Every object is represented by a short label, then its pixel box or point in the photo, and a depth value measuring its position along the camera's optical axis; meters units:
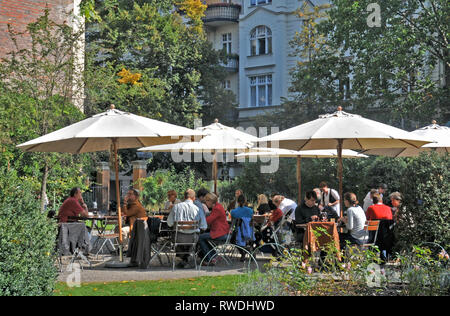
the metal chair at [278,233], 12.59
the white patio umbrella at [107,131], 11.32
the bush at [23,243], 7.32
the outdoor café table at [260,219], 13.72
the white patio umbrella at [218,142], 14.96
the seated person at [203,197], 14.10
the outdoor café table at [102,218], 13.09
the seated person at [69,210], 13.45
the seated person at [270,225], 12.90
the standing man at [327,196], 16.00
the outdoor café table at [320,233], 11.04
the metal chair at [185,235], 12.06
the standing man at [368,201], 16.03
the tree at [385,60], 26.59
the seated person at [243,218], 12.55
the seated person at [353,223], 11.48
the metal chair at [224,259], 12.21
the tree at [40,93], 17.34
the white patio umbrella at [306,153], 16.48
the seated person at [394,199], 13.16
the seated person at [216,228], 12.53
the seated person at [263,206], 14.91
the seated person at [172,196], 14.44
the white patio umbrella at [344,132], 11.20
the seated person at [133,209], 13.02
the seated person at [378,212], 12.13
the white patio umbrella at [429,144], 14.73
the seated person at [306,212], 12.04
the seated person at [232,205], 16.25
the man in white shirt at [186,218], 12.18
